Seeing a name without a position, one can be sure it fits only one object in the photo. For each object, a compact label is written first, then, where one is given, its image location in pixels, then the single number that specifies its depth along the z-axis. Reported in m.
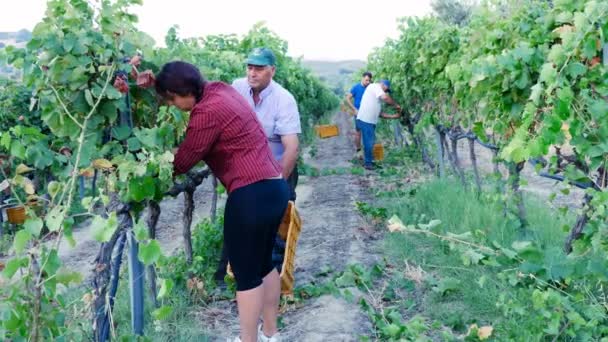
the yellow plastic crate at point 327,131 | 12.83
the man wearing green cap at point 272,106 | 3.95
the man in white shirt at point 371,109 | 9.61
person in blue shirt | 10.99
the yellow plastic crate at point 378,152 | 11.66
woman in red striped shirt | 2.83
